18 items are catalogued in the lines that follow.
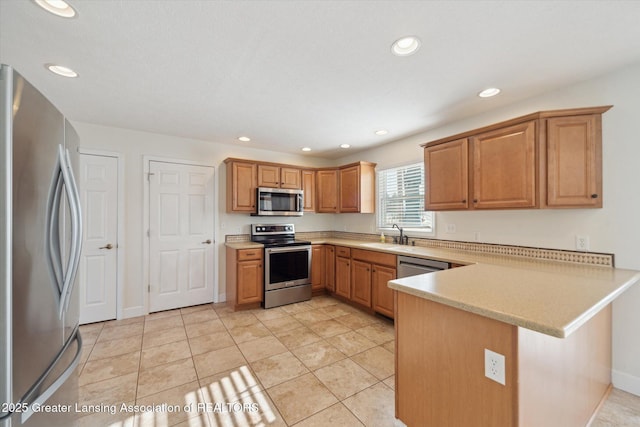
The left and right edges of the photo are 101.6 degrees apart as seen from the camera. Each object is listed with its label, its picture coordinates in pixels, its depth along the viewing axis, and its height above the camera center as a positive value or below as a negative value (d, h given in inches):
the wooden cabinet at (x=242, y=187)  154.3 +16.0
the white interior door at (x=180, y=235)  144.6 -12.2
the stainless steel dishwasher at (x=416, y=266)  103.2 -22.0
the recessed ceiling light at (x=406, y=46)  66.1 +44.2
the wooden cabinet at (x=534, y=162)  80.7 +17.2
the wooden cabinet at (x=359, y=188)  165.8 +16.7
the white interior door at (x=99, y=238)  128.0 -11.9
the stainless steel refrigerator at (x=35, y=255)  33.3 -6.3
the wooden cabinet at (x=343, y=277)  152.5 -38.1
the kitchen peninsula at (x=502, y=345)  44.2 -27.0
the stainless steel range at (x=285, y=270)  149.6 -33.4
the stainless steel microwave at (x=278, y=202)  160.6 +7.6
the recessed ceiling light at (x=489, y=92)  92.7 +44.0
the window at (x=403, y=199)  142.7 +8.6
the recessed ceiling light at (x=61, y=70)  79.9 +45.4
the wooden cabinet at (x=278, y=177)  163.5 +24.0
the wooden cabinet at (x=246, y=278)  142.9 -36.0
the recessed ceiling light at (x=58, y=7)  55.2 +44.9
